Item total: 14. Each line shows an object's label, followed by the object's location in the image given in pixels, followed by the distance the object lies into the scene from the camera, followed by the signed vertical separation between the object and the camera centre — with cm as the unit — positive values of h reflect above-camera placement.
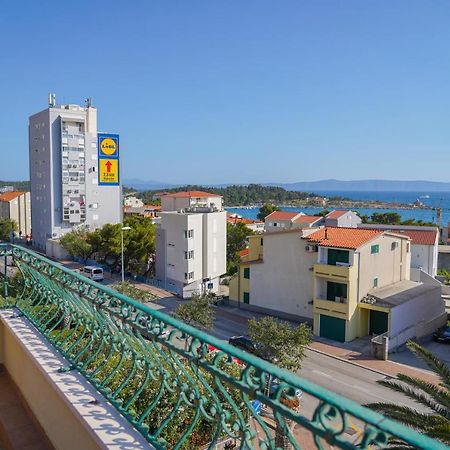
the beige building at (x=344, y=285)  2288 -539
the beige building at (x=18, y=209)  6581 -310
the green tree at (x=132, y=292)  2417 -572
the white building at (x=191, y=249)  3419 -476
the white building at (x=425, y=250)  3416 -454
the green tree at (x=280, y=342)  1672 -580
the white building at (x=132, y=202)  10090 -295
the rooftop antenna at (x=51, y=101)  5170 +1016
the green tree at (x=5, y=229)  5694 -521
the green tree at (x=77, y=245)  4122 -528
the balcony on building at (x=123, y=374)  162 -109
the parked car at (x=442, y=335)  2345 -768
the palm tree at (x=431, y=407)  642 -355
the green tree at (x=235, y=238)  4544 -492
